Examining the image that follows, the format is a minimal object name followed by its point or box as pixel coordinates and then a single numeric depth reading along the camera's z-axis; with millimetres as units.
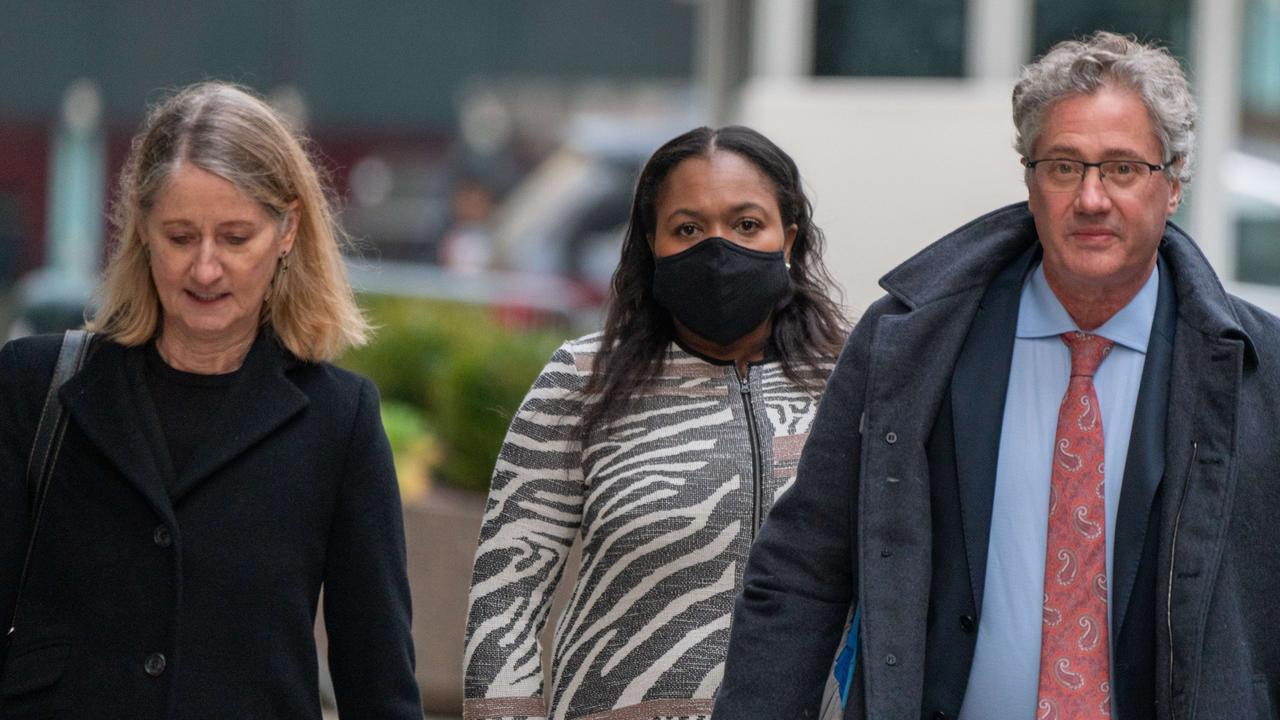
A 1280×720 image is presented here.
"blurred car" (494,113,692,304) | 48437
